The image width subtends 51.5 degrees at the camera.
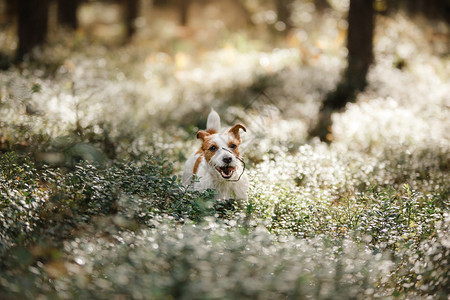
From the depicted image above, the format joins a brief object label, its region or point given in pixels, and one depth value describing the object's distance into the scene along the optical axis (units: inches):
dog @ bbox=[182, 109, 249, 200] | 183.3
